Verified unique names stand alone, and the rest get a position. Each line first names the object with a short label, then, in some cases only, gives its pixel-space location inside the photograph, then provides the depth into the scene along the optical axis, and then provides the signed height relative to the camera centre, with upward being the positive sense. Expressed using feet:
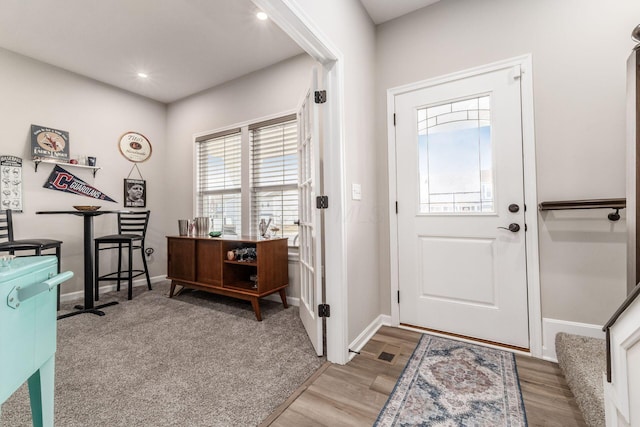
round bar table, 9.09 -1.50
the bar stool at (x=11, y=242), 7.93 -0.62
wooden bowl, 9.27 +0.44
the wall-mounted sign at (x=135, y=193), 12.37 +1.23
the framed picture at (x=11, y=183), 9.12 +1.34
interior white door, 6.29 -0.04
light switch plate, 6.60 +0.59
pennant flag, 10.33 +1.43
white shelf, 9.90 +2.18
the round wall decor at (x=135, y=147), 12.34 +3.39
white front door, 6.38 +0.14
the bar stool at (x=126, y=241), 10.44 -0.77
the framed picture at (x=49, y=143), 9.80 +2.92
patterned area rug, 4.34 -3.22
